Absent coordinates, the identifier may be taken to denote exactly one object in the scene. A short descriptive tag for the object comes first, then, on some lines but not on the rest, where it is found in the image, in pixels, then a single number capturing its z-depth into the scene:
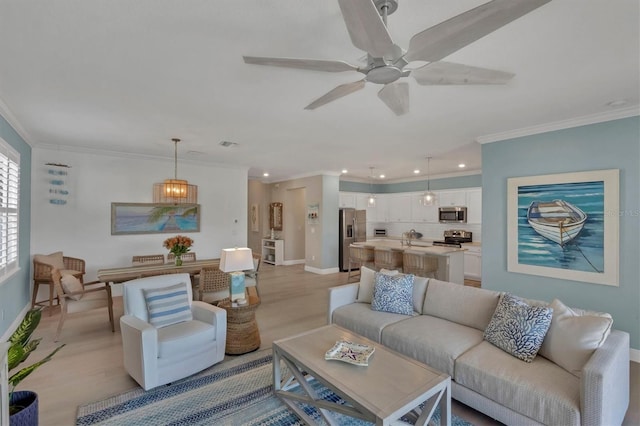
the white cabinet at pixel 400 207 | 8.80
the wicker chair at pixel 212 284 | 4.11
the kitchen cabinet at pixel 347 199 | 8.58
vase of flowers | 4.47
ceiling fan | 1.23
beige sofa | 1.76
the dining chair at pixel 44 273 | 4.50
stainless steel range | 7.44
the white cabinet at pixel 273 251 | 9.06
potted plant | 1.68
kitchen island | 5.34
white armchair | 2.50
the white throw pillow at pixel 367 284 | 3.61
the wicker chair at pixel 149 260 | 4.90
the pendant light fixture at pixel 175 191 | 4.91
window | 3.40
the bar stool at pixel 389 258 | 5.95
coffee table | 1.72
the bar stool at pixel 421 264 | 5.46
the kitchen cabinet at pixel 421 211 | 8.22
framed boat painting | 3.35
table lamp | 3.23
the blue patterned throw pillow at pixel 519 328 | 2.20
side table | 3.17
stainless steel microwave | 7.50
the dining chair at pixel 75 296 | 3.55
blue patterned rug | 2.21
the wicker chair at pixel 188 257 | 5.37
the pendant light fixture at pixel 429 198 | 6.80
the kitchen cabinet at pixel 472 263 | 6.82
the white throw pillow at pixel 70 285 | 3.60
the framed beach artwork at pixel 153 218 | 5.58
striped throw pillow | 2.93
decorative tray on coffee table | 2.13
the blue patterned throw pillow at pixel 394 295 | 3.21
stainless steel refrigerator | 8.01
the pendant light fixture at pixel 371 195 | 8.02
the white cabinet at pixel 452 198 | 7.57
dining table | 3.92
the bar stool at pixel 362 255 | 6.50
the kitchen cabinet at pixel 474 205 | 7.29
